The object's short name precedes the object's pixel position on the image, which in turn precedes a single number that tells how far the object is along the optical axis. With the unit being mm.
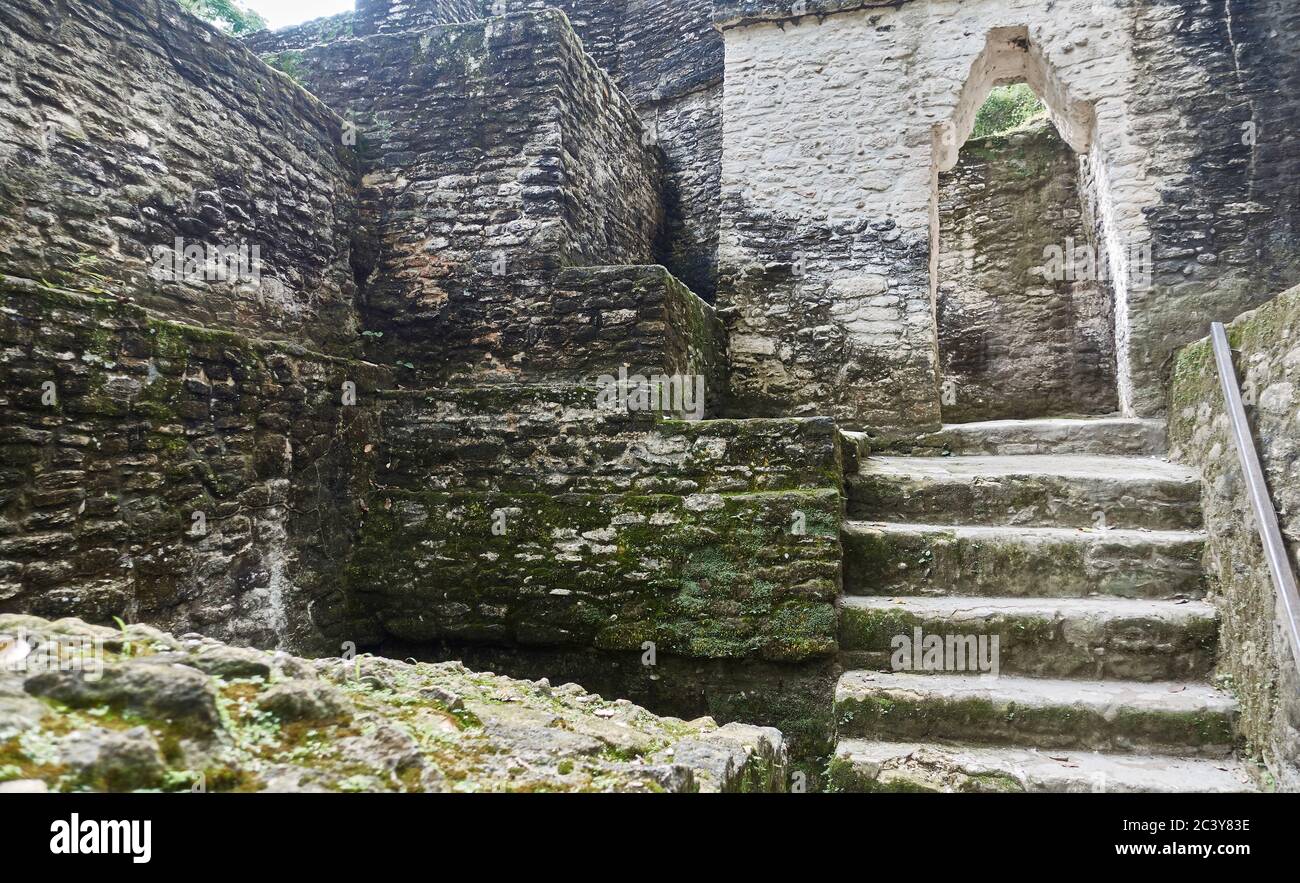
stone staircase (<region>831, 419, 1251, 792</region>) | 2977
